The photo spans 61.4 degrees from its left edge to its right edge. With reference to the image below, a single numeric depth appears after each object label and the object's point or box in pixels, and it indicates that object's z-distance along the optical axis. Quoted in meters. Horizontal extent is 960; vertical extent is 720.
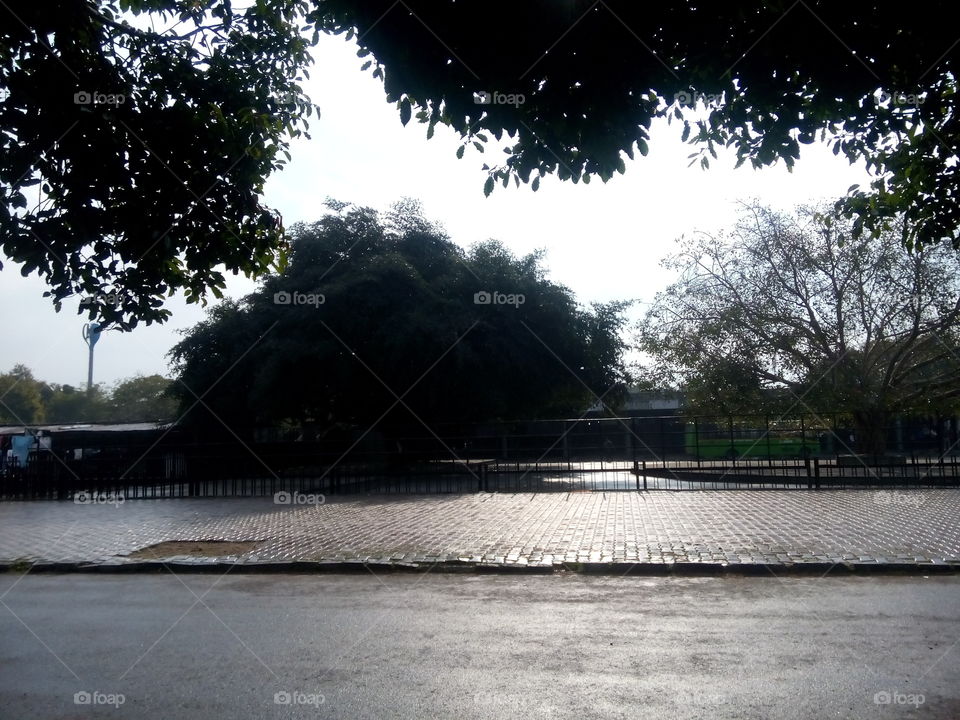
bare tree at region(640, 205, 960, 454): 24.77
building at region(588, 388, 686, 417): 28.59
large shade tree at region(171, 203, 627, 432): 27.17
